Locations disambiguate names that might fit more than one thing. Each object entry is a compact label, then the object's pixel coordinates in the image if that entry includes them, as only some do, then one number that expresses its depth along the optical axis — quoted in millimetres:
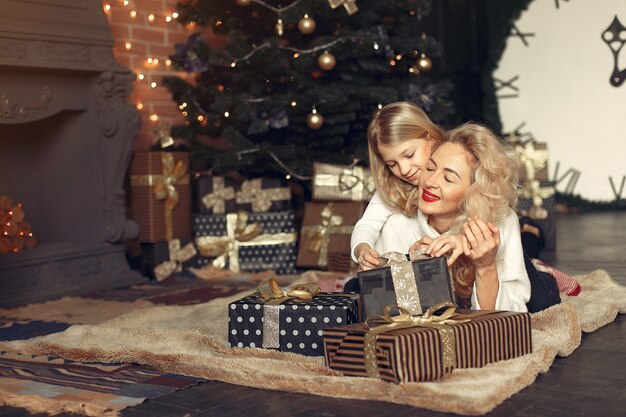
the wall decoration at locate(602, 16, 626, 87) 8336
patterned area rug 2650
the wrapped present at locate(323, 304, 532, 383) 2555
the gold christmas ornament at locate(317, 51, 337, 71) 5223
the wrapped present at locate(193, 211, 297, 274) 5402
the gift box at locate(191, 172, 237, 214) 5402
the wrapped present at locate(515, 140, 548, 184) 6090
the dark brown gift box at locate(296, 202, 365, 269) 5344
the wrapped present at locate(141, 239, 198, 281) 5277
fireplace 4562
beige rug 2516
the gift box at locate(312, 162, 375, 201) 5359
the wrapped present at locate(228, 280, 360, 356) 2977
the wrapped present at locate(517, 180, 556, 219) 5988
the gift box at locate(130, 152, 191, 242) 5258
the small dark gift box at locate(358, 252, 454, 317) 2846
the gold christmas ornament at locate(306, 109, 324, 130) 5250
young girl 3383
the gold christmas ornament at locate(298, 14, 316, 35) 5273
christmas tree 5273
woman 3055
